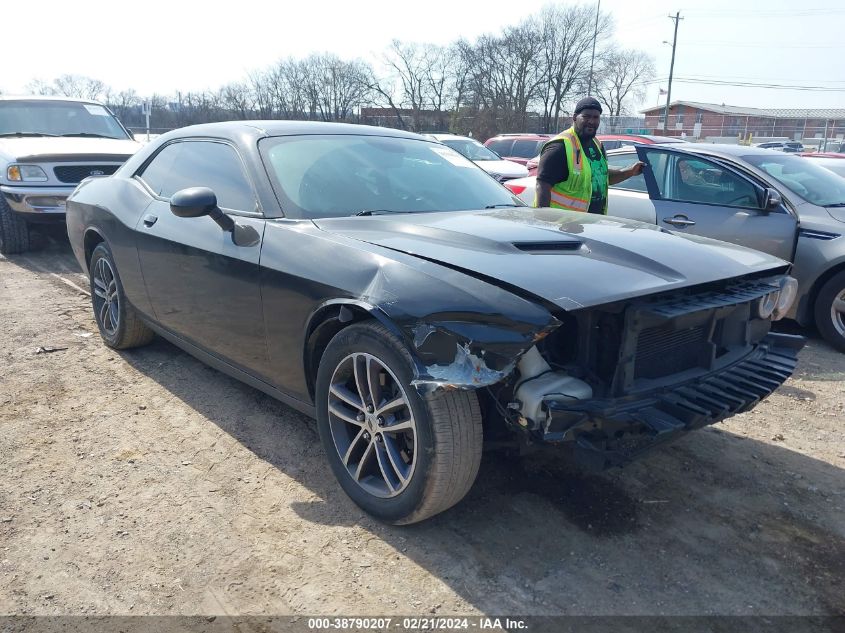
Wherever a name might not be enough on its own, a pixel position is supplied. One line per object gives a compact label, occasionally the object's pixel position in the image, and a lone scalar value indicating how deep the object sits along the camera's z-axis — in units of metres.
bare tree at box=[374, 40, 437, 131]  53.50
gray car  4.84
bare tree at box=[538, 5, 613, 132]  52.47
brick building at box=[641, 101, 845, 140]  47.78
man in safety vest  4.54
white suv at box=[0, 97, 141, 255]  7.27
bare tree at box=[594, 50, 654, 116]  54.56
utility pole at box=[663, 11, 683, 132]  49.78
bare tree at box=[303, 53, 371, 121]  50.25
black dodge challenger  2.15
